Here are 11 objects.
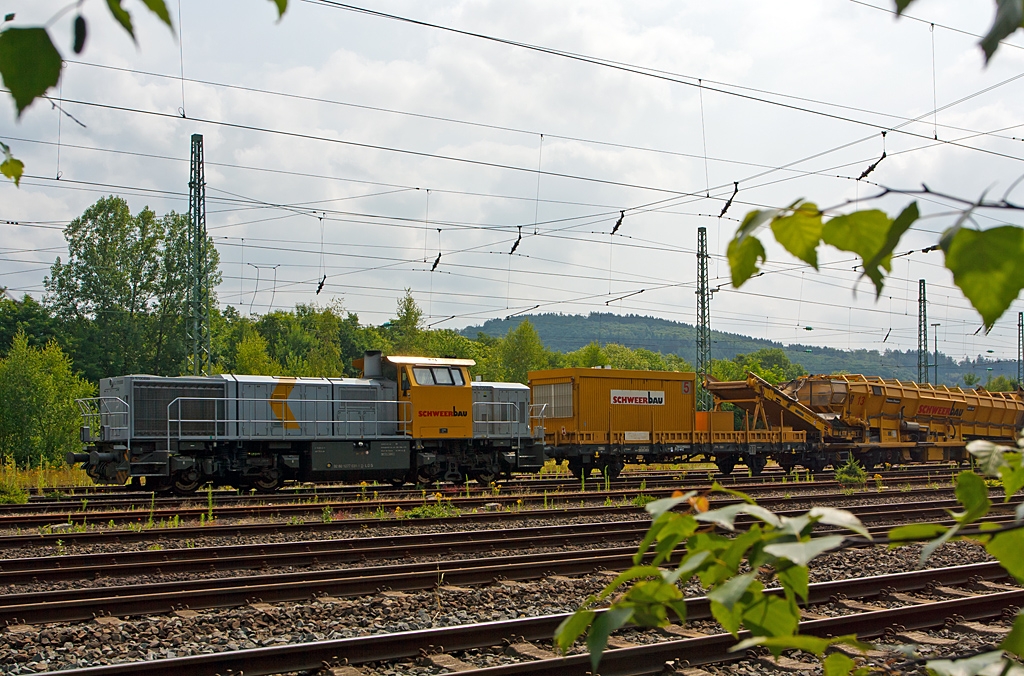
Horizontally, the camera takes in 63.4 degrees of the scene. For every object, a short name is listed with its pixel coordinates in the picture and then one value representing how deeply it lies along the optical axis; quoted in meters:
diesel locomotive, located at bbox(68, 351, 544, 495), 18.50
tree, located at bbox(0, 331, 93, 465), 34.41
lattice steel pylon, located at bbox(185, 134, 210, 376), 27.25
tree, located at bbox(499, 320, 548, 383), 73.56
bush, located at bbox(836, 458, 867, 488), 21.88
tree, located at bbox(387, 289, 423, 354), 60.25
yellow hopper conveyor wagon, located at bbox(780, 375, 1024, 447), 27.70
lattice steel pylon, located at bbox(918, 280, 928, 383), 48.35
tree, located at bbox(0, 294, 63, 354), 62.59
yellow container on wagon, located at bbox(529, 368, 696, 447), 23.50
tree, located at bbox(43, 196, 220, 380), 59.75
